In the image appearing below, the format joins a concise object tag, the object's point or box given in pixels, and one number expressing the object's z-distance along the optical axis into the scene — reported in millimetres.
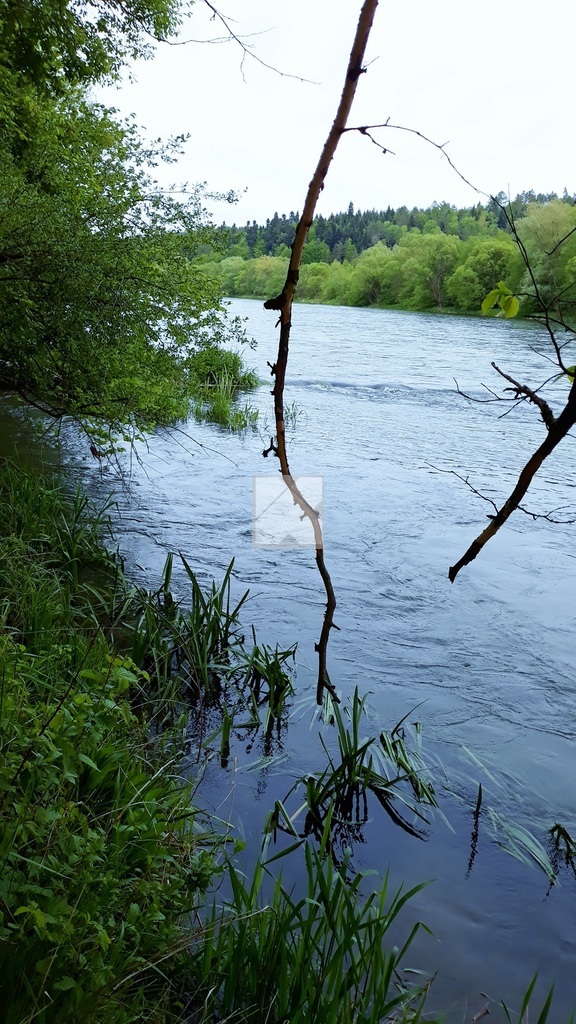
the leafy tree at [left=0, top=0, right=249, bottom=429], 7383
